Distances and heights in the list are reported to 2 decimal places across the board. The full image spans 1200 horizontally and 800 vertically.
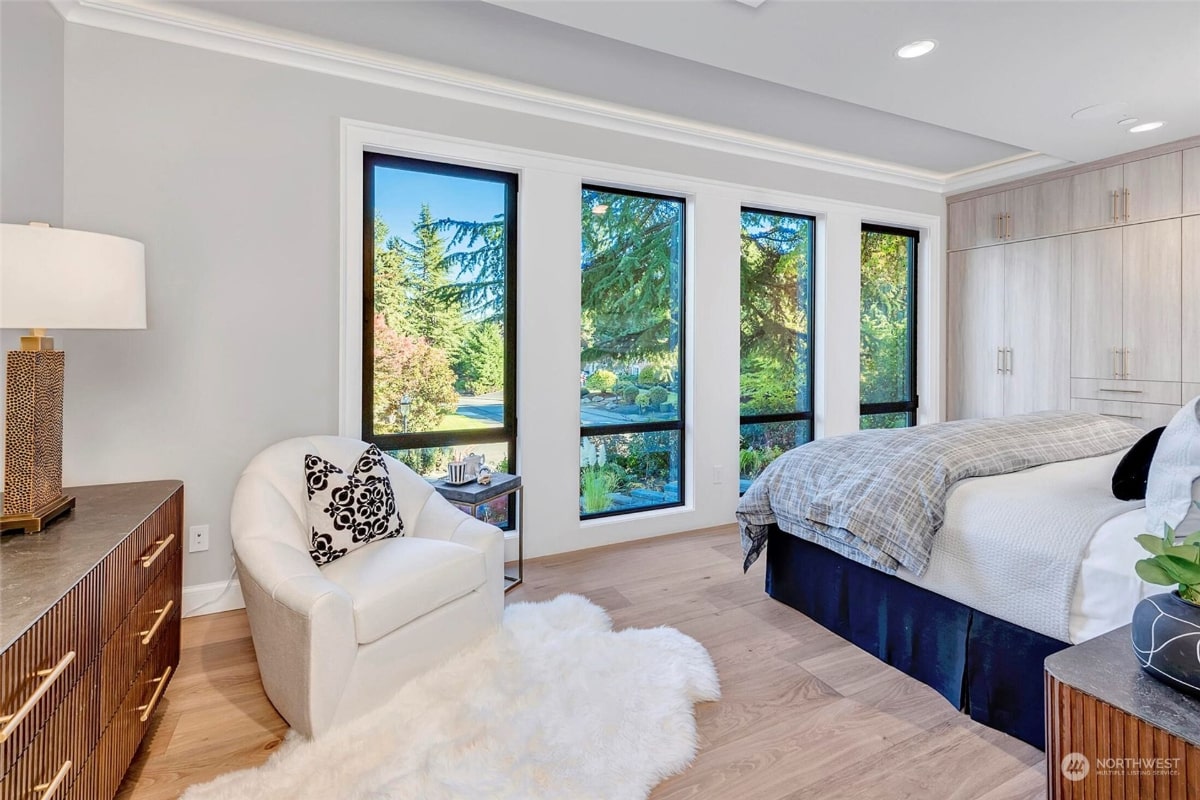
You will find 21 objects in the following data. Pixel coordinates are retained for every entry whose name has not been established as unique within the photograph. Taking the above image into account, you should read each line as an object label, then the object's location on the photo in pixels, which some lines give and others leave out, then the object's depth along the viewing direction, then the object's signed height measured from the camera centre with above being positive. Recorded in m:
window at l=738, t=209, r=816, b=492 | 4.21 +0.49
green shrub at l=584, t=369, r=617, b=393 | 3.66 +0.14
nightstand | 1.00 -0.59
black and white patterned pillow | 2.21 -0.41
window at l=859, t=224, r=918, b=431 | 4.72 +0.60
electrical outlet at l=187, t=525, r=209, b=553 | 2.65 -0.61
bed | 1.71 -0.48
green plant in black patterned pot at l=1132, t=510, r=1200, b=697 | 1.06 -0.40
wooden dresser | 1.07 -0.53
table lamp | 1.51 +0.22
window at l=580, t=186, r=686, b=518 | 3.64 +0.32
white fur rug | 1.56 -0.98
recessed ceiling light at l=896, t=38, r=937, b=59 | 2.45 +1.49
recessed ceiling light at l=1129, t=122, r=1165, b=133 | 3.33 +1.56
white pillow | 1.57 -0.21
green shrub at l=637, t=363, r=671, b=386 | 3.81 +0.18
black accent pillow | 1.83 -0.21
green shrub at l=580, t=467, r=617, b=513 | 3.66 -0.53
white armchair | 1.74 -0.62
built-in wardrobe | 3.62 +0.77
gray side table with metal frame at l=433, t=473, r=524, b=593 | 2.77 -0.43
